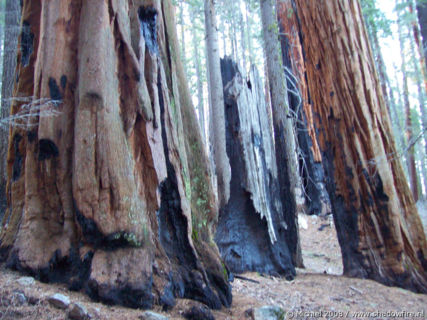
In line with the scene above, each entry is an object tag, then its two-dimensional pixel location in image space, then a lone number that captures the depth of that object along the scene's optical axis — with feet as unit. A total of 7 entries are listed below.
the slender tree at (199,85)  70.11
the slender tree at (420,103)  55.82
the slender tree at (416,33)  48.30
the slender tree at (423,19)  18.24
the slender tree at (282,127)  20.74
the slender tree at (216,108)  22.41
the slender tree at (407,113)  47.90
